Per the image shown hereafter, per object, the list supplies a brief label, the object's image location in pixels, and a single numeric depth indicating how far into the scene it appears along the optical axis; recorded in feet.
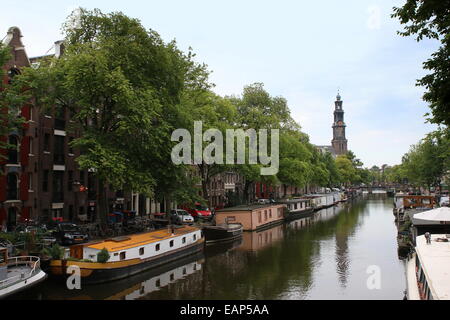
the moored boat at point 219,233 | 135.03
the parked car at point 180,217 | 157.38
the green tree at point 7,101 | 84.12
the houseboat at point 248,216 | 161.99
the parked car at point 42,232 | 93.42
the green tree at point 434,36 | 55.31
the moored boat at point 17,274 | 66.64
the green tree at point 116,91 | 99.71
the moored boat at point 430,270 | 51.69
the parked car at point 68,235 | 104.12
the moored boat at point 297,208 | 222.07
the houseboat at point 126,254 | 80.43
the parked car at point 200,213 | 180.55
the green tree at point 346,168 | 518.78
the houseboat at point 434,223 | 94.22
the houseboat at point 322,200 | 285.21
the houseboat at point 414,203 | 192.25
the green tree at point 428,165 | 266.16
